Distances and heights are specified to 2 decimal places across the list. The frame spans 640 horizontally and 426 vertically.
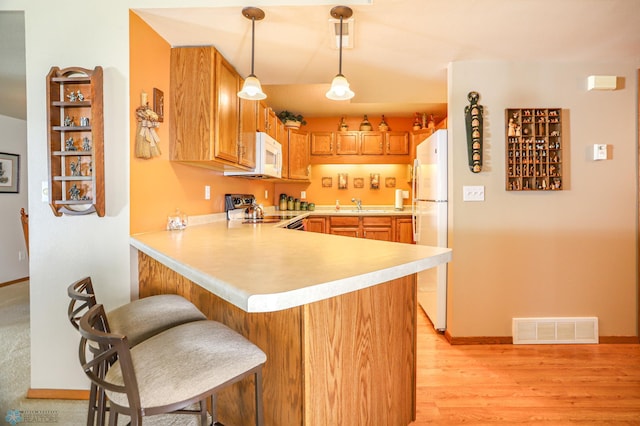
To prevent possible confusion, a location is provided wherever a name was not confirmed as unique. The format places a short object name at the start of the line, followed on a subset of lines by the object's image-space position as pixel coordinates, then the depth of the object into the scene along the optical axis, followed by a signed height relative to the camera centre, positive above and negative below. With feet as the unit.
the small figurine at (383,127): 16.21 +3.91
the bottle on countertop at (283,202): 16.63 +0.24
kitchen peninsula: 3.06 -1.37
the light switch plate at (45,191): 6.00 +0.29
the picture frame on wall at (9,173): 13.64 +1.42
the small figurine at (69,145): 5.81 +1.08
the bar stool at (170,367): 2.75 -1.46
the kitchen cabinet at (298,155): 15.08 +2.43
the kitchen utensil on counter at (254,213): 10.59 -0.20
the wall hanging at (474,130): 8.25 +1.91
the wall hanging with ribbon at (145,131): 6.17 +1.43
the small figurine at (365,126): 16.25 +3.96
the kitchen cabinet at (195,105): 7.15 +2.20
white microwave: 10.32 +1.54
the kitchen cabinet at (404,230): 14.82 -1.04
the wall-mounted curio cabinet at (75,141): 5.69 +1.16
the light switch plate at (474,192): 8.49 +0.38
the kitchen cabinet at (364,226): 14.83 -0.86
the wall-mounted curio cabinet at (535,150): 8.35 +1.43
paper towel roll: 16.17 +0.38
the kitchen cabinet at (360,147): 16.11 +2.91
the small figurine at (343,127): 16.38 +3.95
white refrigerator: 8.83 -0.24
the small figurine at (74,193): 5.87 +0.25
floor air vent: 8.48 -3.16
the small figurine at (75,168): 5.84 +0.69
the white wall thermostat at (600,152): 8.27 +1.37
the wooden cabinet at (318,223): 14.83 -0.73
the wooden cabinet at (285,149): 14.41 +2.58
